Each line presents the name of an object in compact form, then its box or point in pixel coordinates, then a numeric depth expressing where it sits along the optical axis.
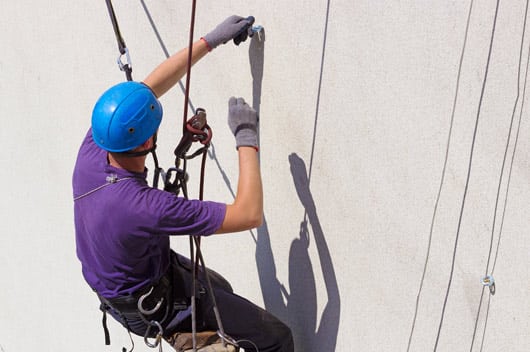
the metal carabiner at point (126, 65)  4.58
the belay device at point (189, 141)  3.99
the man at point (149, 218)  3.76
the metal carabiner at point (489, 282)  3.78
